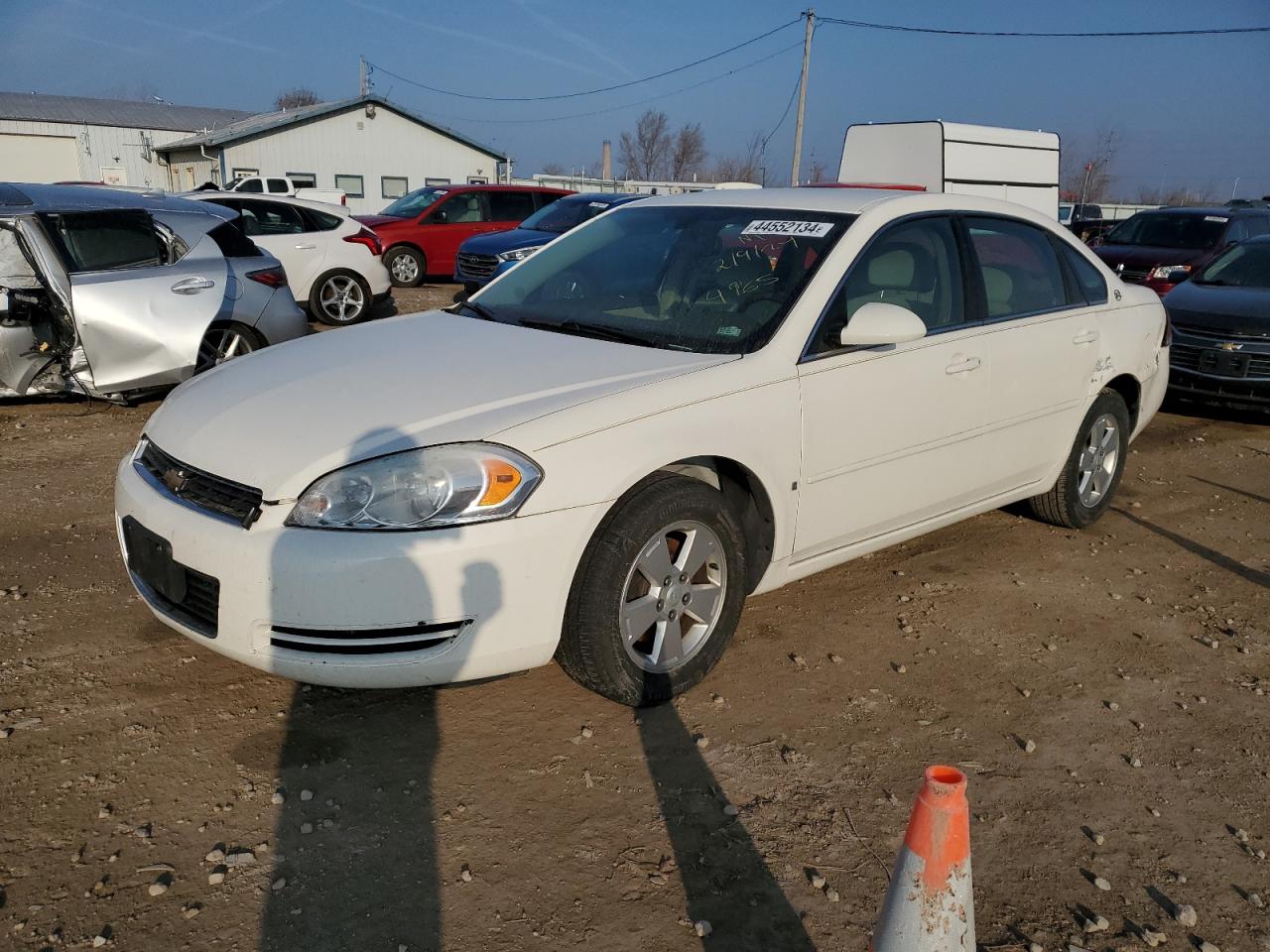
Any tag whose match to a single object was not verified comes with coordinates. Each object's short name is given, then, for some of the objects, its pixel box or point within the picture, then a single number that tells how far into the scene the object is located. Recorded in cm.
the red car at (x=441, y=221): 1619
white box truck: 1154
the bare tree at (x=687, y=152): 6912
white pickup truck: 2362
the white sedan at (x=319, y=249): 1105
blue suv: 1323
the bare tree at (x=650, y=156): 6856
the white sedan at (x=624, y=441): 277
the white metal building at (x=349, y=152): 3212
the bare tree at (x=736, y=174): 6511
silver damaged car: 645
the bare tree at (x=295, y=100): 7431
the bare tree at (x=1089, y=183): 4972
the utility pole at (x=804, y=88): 2856
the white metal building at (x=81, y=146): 4016
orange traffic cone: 191
